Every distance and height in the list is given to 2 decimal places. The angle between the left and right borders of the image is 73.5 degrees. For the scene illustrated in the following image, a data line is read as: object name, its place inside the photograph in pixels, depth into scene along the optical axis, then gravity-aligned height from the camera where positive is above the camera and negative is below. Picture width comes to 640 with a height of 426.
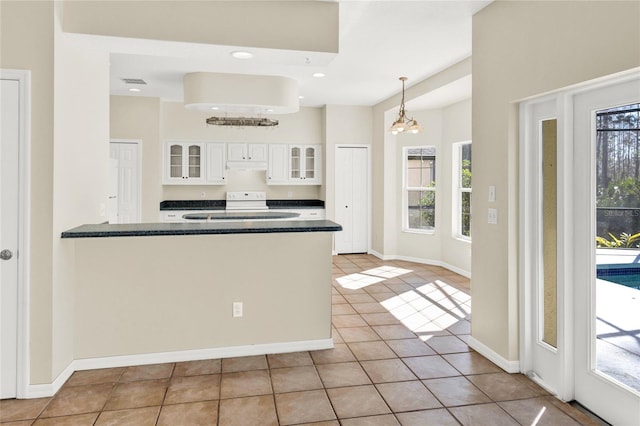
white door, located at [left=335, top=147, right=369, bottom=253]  7.66 +0.20
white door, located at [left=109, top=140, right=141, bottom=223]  6.74 +0.47
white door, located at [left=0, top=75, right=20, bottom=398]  2.58 -0.15
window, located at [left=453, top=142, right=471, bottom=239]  6.34 +0.30
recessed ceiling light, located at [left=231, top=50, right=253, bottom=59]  3.17 +1.16
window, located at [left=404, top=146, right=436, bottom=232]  7.00 +0.35
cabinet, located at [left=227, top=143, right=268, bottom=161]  7.46 +1.01
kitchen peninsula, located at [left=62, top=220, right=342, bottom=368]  3.04 -0.60
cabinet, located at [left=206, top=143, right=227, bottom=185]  7.41 +0.80
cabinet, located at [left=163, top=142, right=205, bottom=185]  7.26 +0.78
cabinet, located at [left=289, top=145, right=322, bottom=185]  7.76 +0.81
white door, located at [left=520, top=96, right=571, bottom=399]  2.71 -0.25
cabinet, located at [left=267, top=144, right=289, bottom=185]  7.64 +0.79
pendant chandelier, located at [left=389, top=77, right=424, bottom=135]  5.21 +1.01
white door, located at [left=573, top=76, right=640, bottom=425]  2.32 -0.48
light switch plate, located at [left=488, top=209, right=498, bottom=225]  3.12 -0.05
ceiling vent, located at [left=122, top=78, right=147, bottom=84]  5.73 +1.74
